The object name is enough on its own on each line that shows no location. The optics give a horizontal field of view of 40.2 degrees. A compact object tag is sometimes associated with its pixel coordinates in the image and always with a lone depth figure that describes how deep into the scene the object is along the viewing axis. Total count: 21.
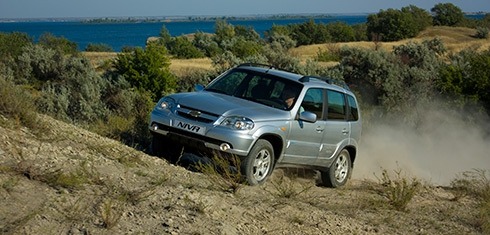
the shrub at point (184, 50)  46.03
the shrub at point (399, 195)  9.05
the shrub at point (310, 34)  63.19
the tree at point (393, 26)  63.34
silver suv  8.74
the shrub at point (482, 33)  63.12
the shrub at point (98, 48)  59.88
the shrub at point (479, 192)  9.11
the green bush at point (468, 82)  21.02
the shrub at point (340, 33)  65.88
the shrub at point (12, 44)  28.59
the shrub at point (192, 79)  22.38
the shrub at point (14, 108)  9.33
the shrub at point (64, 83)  16.31
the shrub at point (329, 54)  41.25
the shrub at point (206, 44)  47.95
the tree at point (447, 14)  85.00
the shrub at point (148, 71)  22.34
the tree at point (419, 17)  67.62
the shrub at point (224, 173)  7.91
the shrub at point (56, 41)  38.60
